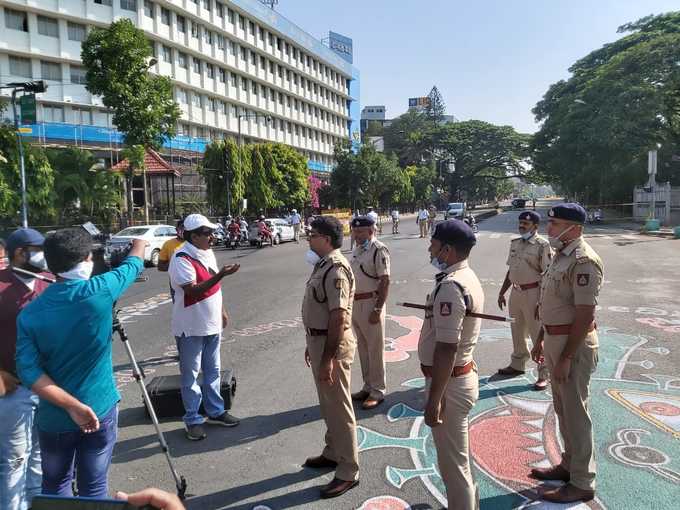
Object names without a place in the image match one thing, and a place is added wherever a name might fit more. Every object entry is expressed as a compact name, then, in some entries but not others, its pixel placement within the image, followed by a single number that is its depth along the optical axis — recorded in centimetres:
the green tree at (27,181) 2086
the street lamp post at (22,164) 1861
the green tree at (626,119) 3619
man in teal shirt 256
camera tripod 350
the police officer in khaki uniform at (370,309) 527
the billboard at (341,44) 8673
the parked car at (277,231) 2586
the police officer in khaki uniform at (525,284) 569
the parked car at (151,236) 1764
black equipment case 493
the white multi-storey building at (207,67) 3359
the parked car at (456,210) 4393
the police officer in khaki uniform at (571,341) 346
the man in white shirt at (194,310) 446
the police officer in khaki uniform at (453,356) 290
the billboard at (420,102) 11964
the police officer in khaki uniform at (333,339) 359
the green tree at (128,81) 2161
